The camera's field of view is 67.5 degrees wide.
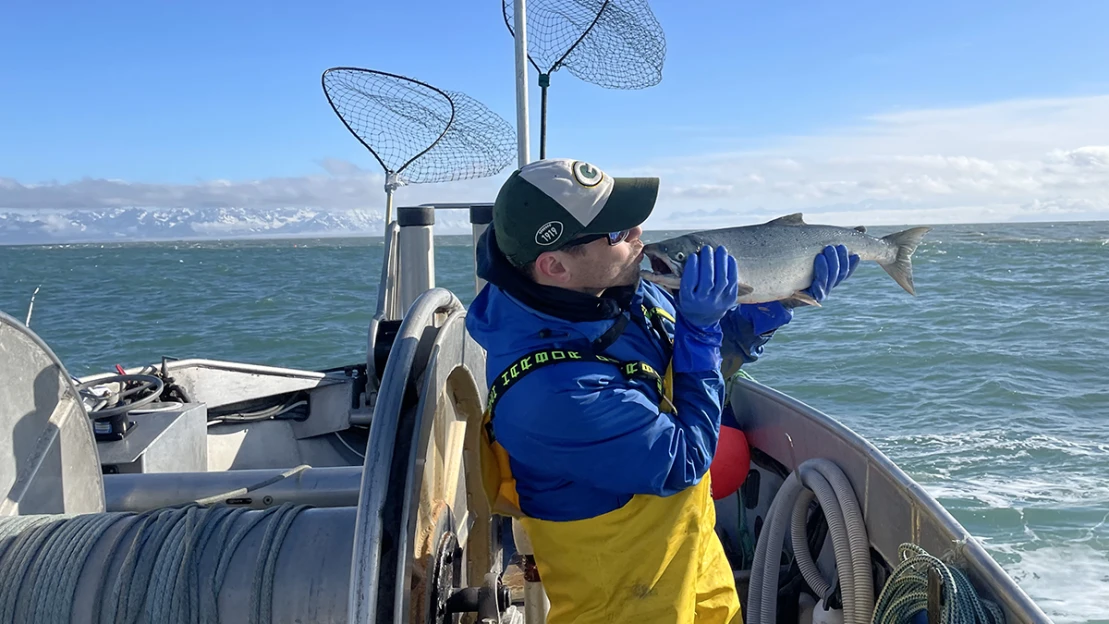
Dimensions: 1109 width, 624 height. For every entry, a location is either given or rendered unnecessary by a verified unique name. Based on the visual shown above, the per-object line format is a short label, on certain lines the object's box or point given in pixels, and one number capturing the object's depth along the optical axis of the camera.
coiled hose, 3.33
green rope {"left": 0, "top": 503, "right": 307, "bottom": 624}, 2.46
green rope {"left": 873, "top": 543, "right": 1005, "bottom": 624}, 2.57
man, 2.21
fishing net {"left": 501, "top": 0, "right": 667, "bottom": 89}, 5.41
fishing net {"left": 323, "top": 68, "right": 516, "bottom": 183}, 6.64
